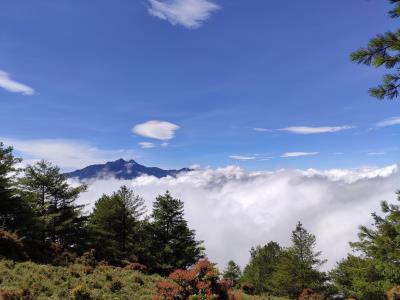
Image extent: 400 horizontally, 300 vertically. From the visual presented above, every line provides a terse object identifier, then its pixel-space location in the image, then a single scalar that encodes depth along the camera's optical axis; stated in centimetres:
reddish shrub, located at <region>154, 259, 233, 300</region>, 1473
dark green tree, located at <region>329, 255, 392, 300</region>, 3075
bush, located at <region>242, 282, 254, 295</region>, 2976
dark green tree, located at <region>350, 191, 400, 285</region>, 2670
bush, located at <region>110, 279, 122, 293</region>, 1867
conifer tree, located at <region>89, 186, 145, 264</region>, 4326
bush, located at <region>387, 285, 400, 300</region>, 2092
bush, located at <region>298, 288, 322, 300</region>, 2809
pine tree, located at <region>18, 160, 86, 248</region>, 3853
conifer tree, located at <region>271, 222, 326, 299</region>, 4397
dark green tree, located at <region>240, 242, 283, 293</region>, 6828
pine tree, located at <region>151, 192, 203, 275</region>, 4522
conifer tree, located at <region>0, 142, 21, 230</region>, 3134
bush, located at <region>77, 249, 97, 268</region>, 2496
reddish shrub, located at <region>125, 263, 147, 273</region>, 2769
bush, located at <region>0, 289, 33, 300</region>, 1404
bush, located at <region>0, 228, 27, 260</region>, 2308
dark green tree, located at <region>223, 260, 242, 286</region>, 7881
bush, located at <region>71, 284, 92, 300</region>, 1562
